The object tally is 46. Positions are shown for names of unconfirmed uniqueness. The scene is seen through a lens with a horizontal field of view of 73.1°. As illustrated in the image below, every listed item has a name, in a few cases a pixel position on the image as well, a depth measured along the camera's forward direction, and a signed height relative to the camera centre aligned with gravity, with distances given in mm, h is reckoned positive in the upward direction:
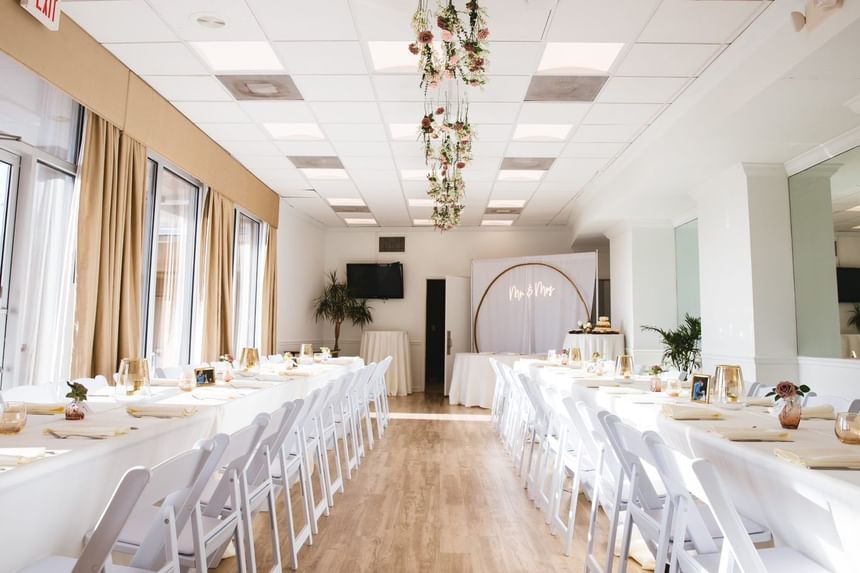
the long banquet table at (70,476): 1476 -432
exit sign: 3627 +2040
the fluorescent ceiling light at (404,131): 5984 +2163
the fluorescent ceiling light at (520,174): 7684 +2204
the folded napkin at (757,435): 2078 -341
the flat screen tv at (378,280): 11766 +1125
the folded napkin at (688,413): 2586 -330
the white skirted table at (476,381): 9391 -716
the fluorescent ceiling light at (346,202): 9466 +2217
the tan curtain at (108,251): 4520 +678
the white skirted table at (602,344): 9031 -90
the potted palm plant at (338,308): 11344 +549
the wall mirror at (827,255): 5297 +833
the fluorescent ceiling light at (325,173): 7791 +2199
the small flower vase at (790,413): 2307 -288
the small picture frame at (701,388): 3189 -267
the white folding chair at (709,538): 1488 -572
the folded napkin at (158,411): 2477 -336
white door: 11188 +428
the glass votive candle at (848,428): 1986 -296
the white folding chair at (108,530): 1351 -470
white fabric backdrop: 10656 +666
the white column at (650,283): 8961 +866
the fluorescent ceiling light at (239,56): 4387 +2167
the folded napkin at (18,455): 1558 -346
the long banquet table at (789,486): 1472 -425
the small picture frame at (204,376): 3715 -273
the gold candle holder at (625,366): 4572 -214
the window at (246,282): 8320 +767
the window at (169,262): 5941 +771
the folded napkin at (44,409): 2445 -329
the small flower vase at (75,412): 2312 -320
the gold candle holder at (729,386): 3033 -240
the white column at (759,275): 5734 +667
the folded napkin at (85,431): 1982 -342
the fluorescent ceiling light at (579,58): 4305 +2158
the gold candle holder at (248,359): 4871 -210
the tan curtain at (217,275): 6844 +715
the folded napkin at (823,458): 1652 -339
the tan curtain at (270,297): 8867 +586
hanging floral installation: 3018 +1618
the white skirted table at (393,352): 10938 -316
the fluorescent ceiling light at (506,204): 9512 +2233
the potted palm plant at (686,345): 7805 -74
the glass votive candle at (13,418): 1974 -296
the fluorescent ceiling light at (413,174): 7750 +2198
